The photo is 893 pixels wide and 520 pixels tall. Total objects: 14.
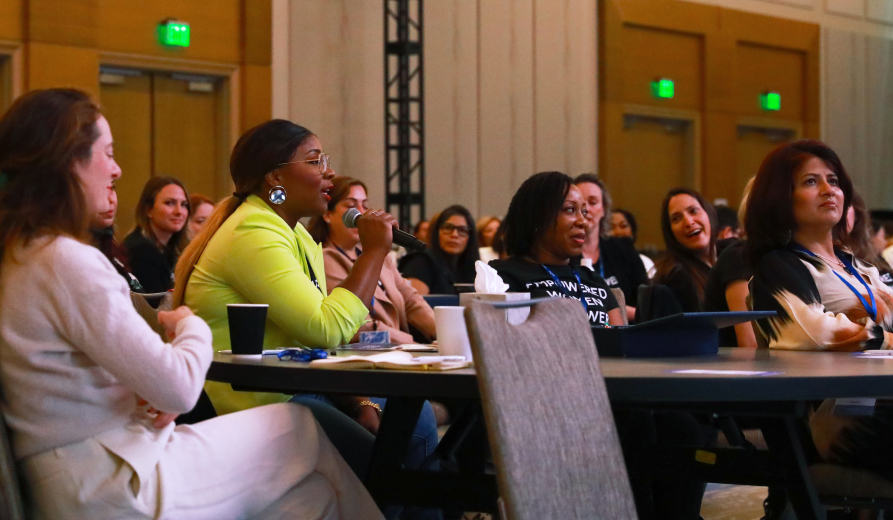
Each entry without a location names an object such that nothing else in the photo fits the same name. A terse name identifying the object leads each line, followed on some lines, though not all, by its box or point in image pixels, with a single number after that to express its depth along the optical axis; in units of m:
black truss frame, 18.89
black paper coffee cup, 4.05
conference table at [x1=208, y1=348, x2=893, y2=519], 3.09
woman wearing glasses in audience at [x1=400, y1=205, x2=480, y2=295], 12.67
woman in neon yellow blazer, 4.46
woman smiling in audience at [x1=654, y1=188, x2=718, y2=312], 7.68
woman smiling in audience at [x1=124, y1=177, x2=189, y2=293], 10.97
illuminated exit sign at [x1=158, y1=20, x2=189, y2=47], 16.48
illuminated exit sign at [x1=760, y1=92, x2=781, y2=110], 25.56
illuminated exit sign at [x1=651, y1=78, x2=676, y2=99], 23.31
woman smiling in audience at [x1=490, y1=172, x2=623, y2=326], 6.54
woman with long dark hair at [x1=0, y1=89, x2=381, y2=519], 3.14
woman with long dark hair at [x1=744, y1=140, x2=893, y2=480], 4.48
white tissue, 4.00
